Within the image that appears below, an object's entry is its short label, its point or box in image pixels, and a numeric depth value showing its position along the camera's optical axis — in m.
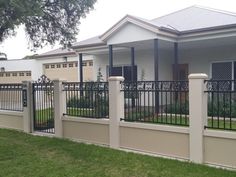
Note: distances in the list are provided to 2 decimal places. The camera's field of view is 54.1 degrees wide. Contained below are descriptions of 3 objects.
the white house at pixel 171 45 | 9.50
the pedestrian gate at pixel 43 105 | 7.36
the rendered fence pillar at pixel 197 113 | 4.65
